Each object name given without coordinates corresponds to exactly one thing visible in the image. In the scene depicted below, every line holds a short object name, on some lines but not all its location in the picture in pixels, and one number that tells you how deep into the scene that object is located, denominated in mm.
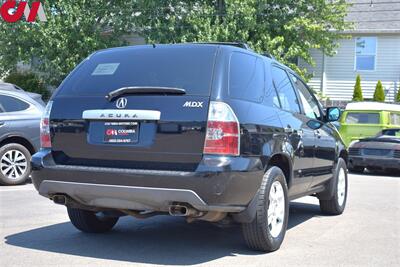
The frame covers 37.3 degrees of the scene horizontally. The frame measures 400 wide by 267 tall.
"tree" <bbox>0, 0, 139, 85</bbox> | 23453
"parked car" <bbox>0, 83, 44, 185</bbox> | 10195
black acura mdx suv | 4848
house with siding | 26156
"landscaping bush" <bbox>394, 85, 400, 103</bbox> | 24655
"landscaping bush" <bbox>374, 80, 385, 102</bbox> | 25203
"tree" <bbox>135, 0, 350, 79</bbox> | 21922
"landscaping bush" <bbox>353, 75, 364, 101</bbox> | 25688
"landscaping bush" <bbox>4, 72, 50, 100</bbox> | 27578
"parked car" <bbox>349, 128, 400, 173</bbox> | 14266
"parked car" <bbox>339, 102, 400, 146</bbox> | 16531
